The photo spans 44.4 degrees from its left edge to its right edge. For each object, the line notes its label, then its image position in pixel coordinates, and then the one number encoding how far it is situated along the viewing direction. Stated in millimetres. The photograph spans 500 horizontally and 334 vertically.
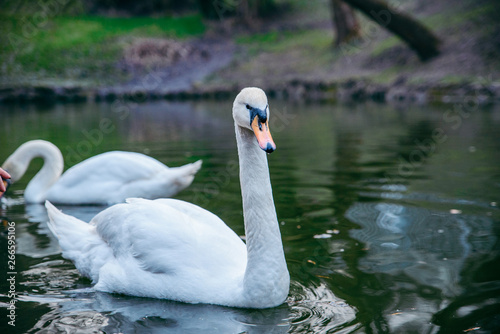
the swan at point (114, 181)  6730
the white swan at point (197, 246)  3445
